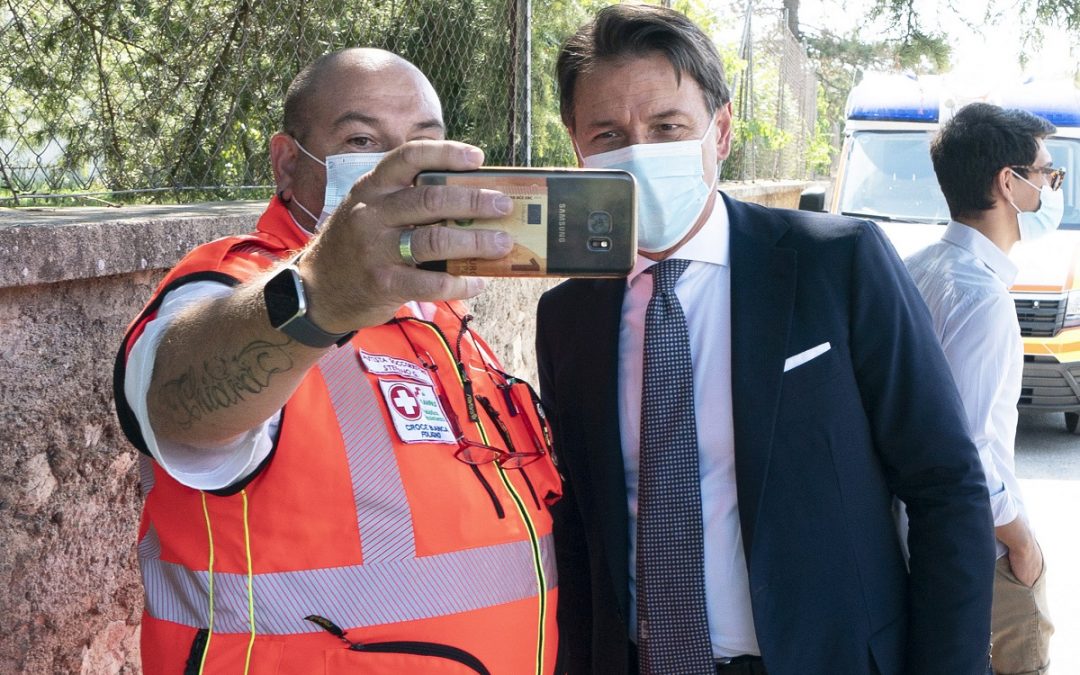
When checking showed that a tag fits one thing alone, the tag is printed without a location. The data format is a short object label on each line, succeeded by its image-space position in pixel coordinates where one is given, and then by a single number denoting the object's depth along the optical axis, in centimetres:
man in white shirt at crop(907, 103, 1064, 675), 270
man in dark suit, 194
